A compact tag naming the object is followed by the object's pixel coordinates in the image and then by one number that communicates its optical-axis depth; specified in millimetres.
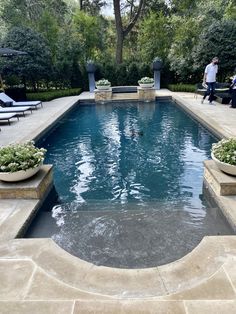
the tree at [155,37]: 16422
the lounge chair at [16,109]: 9398
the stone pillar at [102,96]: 13328
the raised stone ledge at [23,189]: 3785
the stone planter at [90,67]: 15159
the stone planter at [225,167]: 3696
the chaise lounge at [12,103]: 10477
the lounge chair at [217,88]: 11218
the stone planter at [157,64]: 15145
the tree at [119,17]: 18047
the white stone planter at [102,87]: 13289
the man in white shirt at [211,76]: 10044
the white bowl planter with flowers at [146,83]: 13086
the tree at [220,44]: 12895
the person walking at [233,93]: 9291
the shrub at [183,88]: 14078
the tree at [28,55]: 12953
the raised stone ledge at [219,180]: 3633
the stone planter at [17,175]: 3799
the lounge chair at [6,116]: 8445
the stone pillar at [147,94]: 13156
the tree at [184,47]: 14492
